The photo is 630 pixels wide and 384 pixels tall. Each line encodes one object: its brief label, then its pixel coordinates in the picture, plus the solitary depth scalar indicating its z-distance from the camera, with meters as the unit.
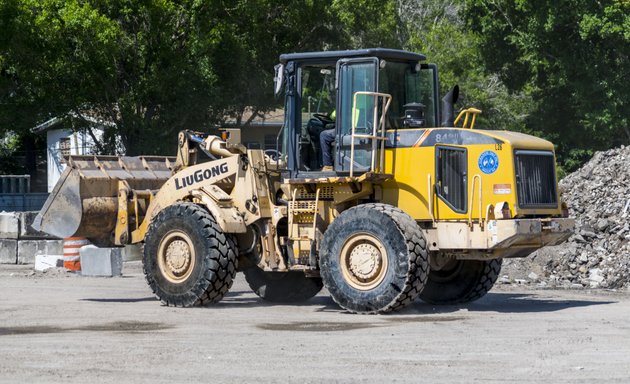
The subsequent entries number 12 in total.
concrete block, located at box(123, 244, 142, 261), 25.84
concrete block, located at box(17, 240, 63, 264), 25.91
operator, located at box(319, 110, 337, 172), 15.77
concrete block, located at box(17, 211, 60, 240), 26.18
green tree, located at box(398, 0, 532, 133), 53.38
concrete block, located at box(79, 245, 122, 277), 22.72
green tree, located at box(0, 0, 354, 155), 35.00
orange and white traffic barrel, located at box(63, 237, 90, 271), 23.58
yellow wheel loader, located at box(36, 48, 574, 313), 14.86
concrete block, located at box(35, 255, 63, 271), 24.22
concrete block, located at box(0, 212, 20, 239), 26.23
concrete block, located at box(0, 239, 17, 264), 26.27
